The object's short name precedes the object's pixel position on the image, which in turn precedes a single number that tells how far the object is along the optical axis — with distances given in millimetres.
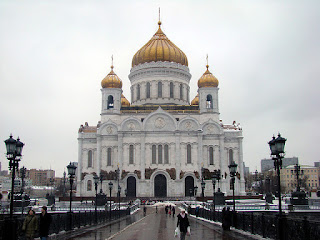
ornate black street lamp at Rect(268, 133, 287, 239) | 14516
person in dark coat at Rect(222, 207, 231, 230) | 18981
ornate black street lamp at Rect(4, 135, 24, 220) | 14578
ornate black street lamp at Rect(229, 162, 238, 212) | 22891
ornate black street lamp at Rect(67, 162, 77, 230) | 20714
